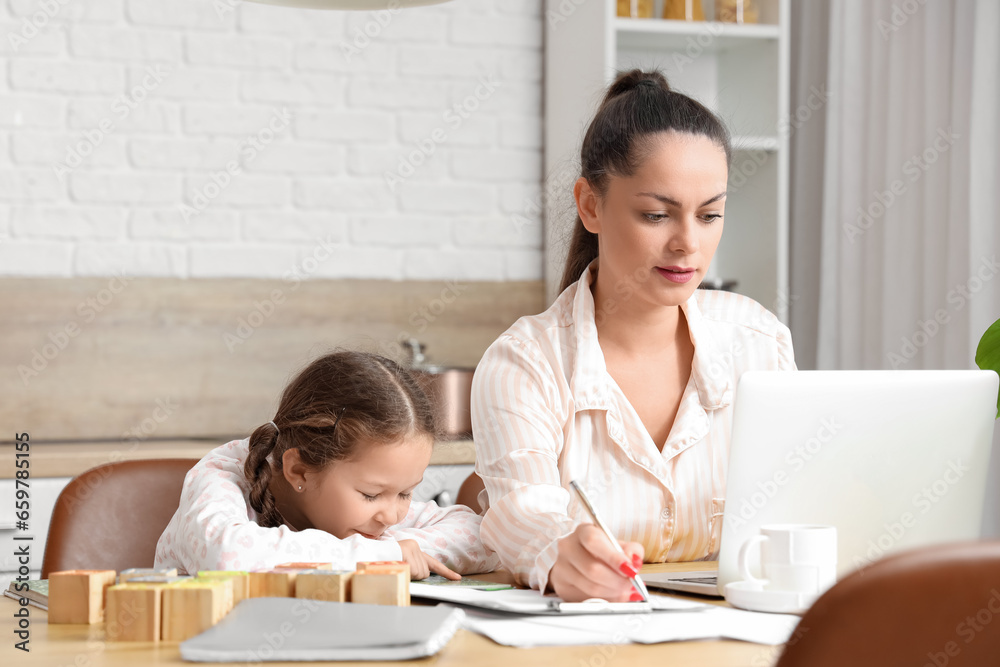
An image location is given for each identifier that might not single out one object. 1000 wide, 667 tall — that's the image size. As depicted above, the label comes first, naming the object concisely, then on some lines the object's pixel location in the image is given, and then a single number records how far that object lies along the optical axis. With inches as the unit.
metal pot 171.0
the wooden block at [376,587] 99.1
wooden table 93.0
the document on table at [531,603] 99.9
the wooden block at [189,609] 95.6
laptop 103.1
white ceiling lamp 114.0
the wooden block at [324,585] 98.6
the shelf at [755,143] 193.3
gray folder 92.0
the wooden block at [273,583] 99.5
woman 118.9
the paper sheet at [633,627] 95.8
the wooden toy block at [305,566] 101.2
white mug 101.3
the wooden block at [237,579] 98.8
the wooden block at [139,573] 98.8
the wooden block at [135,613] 96.0
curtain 164.9
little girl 113.4
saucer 101.1
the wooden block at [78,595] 99.8
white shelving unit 192.0
